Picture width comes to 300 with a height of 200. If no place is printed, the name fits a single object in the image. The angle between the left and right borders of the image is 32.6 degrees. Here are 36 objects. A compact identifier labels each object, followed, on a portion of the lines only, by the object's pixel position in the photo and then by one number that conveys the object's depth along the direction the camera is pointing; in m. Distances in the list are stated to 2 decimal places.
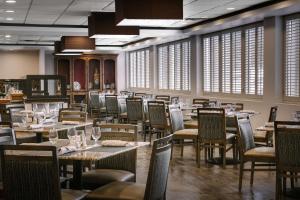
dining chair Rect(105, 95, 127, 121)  13.42
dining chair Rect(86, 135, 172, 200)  3.66
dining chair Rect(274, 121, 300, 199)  5.09
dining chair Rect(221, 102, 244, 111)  9.36
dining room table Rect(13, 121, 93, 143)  6.14
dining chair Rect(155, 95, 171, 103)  12.88
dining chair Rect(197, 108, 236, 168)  7.39
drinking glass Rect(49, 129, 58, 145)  4.55
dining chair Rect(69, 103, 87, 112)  9.21
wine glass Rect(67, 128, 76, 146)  4.54
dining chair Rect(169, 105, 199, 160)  8.05
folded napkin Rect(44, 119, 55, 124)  6.95
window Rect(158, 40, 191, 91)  14.89
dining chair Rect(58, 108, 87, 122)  7.23
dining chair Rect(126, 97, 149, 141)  11.04
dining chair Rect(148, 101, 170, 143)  9.33
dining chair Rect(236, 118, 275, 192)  5.79
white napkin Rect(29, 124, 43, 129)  6.34
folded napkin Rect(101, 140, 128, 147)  4.49
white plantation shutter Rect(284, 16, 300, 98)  9.67
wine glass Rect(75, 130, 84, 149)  4.50
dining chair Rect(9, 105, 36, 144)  7.22
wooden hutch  20.30
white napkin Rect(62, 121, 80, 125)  6.65
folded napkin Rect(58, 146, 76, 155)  4.16
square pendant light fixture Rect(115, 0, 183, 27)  7.34
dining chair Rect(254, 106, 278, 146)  7.45
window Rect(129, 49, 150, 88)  18.61
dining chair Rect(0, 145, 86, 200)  3.55
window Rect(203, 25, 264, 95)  11.02
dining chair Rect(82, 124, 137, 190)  4.61
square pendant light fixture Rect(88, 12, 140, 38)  10.16
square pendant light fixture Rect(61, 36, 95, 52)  14.06
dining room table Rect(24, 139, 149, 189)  4.00
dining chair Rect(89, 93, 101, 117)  15.63
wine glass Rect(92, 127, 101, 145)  4.64
